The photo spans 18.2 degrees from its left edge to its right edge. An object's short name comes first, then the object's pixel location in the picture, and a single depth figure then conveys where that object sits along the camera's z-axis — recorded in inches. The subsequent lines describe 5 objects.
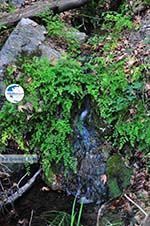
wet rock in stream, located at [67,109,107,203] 225.3
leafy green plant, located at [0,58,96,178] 231.9
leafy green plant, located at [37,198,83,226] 201.0
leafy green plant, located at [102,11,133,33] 271.1
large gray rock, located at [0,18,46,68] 249.8
